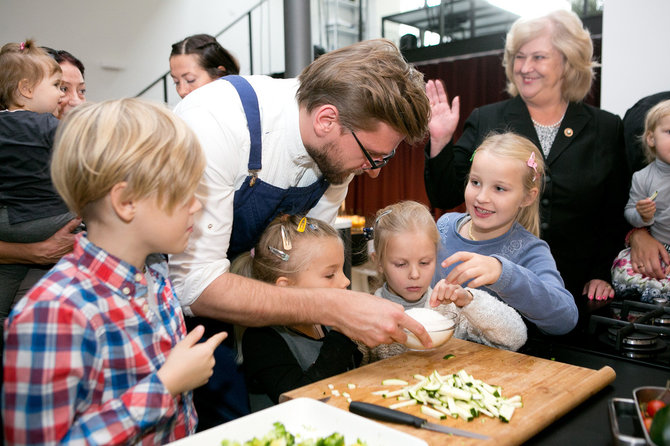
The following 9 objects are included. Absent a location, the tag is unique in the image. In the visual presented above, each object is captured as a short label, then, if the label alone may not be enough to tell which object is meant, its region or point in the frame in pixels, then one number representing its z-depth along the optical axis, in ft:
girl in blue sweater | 5.16
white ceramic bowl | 4.77
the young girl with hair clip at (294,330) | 4.88
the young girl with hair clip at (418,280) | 5.26
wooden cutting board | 3.58
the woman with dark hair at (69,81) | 9.37
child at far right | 7.66
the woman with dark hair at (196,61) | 11.18
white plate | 3.25
